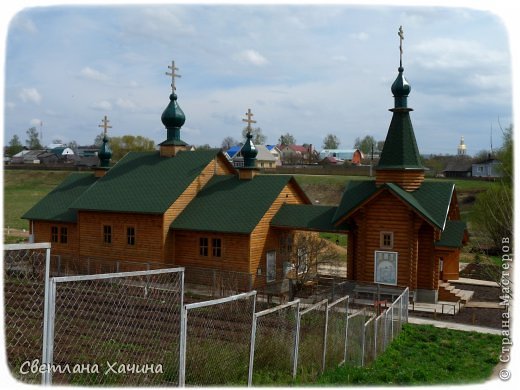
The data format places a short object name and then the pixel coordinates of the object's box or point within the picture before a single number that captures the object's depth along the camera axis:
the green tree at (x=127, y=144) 83.69
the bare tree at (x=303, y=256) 19.80
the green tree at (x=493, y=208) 10.75
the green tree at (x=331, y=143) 126.09
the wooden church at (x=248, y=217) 19.36
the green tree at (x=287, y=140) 136.89
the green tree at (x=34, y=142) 127.89
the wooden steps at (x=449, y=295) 19.50
